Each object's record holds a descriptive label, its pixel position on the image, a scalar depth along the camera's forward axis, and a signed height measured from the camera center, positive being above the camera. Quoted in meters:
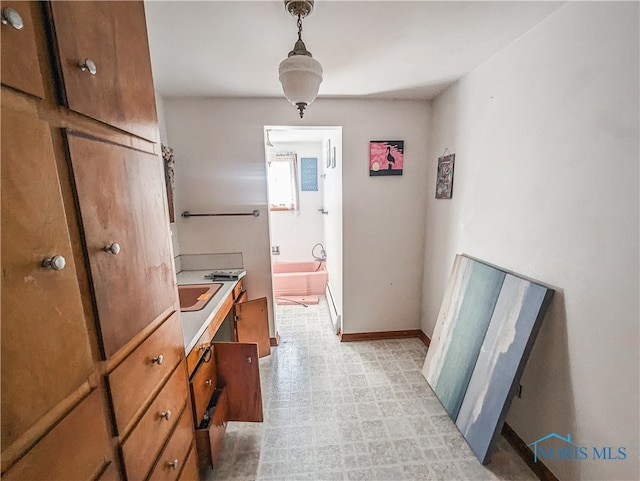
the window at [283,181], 4.07 +0.22
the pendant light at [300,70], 1.06 +0.51
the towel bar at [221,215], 2.24 -0.16
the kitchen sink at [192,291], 1.86 -0.68
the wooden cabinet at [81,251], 0.44 -0.12
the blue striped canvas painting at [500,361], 1.27 -0.88
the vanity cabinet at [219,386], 1.26 -1.04
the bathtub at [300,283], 3.68 -1.25
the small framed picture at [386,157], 2.28 +0.32
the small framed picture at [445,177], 2.02 +0.13
